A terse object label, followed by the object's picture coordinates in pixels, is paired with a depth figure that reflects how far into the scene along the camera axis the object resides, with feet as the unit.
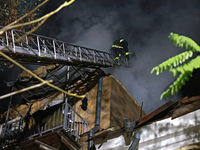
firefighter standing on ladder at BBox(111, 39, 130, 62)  54.70
